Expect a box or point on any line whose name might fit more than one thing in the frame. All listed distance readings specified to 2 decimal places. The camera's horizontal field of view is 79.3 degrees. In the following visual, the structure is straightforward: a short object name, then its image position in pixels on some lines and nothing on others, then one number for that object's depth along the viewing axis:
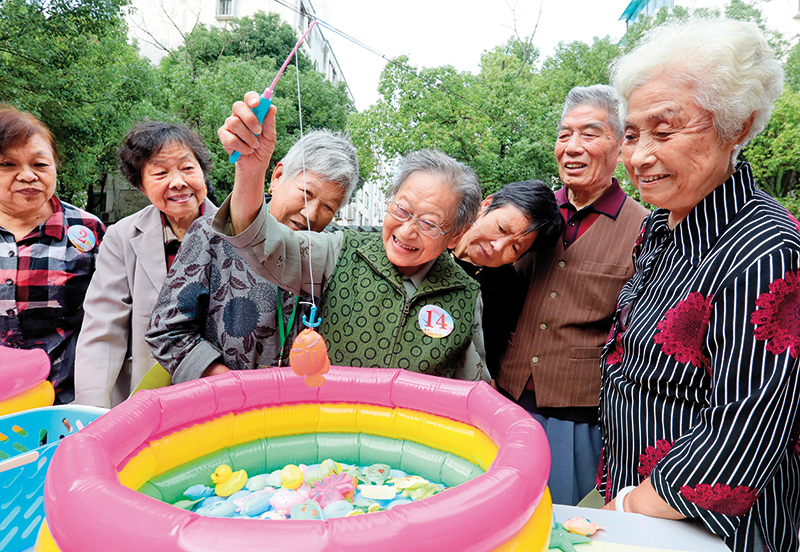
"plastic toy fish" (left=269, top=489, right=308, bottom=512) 1.25
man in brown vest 2.09
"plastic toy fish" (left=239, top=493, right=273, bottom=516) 1.24
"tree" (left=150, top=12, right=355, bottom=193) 14.09
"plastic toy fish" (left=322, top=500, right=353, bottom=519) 1.18
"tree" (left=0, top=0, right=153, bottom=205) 8.51
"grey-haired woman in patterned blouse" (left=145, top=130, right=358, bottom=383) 1.72
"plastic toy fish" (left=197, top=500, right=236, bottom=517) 1.23
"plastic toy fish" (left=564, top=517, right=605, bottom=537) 1.12
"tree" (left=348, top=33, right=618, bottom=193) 15.30
